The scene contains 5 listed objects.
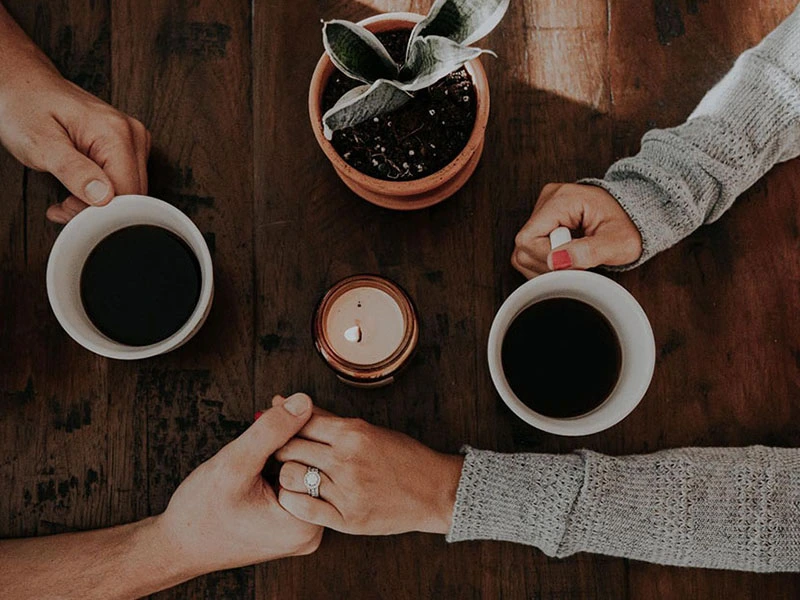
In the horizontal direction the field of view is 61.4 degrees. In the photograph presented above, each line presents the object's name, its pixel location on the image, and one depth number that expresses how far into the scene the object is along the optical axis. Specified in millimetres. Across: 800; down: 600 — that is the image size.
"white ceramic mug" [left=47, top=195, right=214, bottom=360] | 789
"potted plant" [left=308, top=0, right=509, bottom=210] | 740
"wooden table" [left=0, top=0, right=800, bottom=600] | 903
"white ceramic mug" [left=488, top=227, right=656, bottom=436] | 743
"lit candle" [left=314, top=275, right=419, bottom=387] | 829
